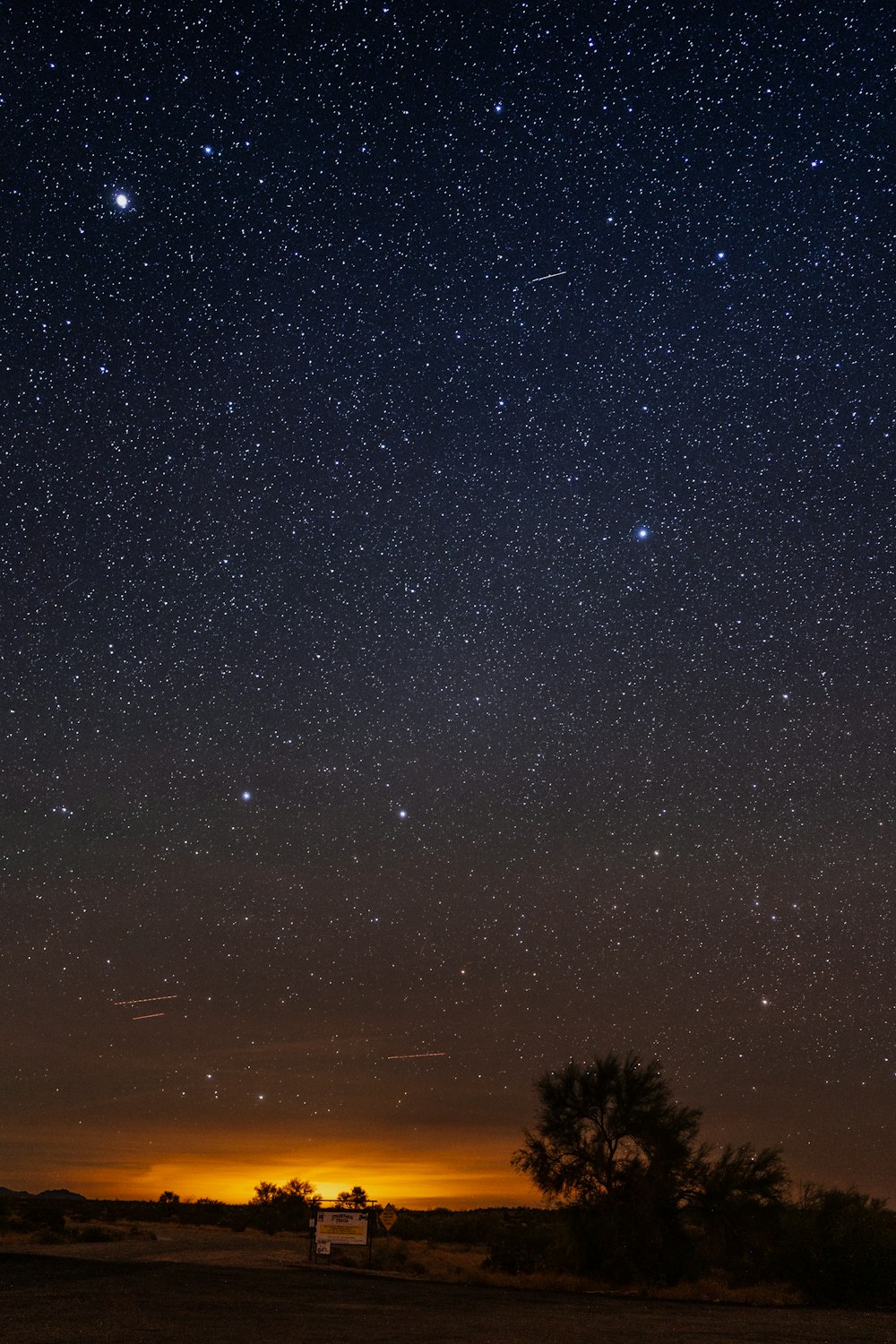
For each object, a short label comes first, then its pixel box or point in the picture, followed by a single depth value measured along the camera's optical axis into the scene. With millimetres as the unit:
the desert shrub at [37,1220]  48469
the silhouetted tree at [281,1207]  58688
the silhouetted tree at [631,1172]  26641
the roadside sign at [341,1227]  30469
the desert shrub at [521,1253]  29531
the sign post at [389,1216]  31438
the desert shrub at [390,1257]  31938
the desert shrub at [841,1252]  24875
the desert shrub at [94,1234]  44125
